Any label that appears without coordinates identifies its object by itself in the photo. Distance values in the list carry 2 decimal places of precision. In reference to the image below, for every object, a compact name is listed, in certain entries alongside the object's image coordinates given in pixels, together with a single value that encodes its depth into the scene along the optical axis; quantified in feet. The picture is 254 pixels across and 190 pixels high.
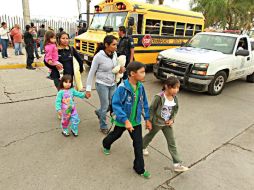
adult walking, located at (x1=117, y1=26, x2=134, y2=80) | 17.78
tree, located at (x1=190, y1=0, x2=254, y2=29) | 68.08
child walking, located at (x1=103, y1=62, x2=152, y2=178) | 8.14
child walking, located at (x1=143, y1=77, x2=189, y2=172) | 8.59
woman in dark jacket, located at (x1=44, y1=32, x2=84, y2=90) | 12.01
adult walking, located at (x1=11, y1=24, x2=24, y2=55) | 33.39
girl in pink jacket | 12.34
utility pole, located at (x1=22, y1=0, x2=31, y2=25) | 34.91
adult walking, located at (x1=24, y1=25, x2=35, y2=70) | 27.32
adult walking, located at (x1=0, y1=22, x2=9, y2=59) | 32.50
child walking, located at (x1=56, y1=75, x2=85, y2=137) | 11.53
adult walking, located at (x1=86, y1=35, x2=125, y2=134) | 10.79
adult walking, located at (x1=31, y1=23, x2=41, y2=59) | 33.09
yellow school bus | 24.72
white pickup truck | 19.15
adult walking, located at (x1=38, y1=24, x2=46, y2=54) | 36.83
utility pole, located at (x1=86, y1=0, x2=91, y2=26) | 47.29
